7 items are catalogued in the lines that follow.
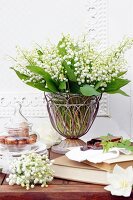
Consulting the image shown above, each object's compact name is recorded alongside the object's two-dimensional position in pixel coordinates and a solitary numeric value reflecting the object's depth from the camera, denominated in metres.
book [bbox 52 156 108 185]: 1.03
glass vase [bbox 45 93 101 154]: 1.28
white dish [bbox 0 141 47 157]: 1.14
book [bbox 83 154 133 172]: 1.06
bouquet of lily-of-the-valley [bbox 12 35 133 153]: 1.25
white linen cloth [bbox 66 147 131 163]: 1.07
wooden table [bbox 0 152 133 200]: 0.97
